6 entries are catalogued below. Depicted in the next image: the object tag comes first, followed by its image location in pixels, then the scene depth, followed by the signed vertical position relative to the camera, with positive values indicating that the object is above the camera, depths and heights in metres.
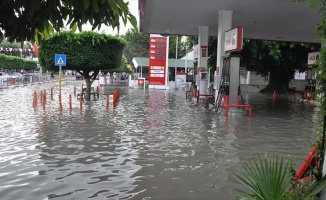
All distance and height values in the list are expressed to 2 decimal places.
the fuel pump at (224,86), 15.48 -0.30
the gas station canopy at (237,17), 14.93 +3.09
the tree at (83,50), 19.84 +1.49
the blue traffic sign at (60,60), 17.24 +0.80
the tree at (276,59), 27.30 +1.66
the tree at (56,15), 3.07 +0.55
